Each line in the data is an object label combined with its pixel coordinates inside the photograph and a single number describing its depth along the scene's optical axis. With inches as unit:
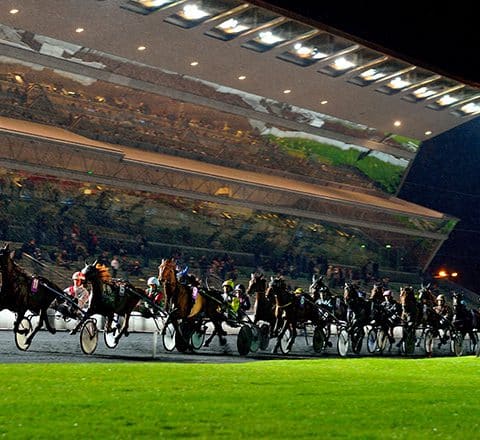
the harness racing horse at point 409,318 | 1149.5
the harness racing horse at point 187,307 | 839.7
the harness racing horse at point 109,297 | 788.0
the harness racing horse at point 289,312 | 982.4
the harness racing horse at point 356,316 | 1072.8
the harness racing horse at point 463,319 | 1244.5
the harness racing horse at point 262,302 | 954.1
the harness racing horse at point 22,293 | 723.4
